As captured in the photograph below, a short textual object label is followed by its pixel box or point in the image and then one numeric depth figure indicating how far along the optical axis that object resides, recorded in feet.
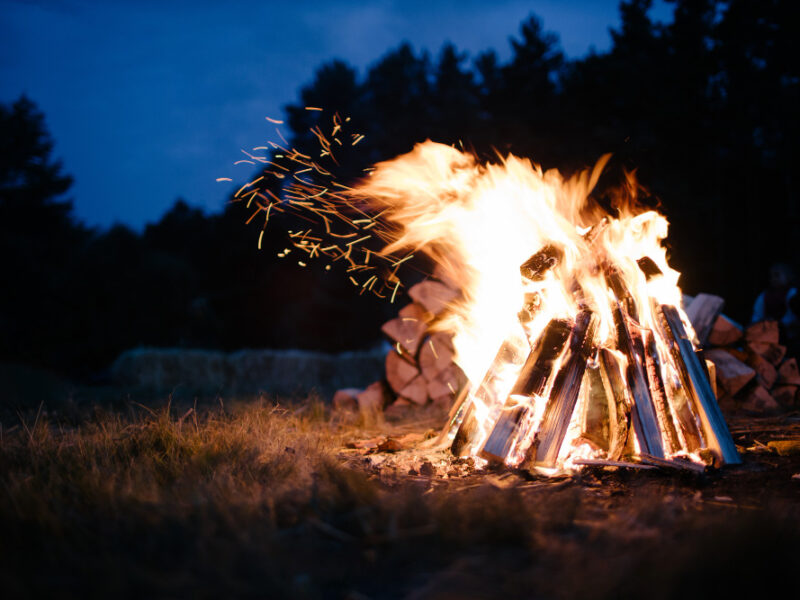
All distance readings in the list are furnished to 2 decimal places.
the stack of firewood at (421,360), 19.65
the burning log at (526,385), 9.90
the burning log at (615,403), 10.87
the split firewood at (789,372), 17.83
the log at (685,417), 10.48
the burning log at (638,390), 10.24
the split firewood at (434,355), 19.88
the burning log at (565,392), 10.35
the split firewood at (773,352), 17.95
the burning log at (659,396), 10.72
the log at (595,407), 11.48
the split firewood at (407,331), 19.92
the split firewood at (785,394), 17.69
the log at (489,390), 11.76
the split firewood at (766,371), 17.72
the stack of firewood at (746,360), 17.07
